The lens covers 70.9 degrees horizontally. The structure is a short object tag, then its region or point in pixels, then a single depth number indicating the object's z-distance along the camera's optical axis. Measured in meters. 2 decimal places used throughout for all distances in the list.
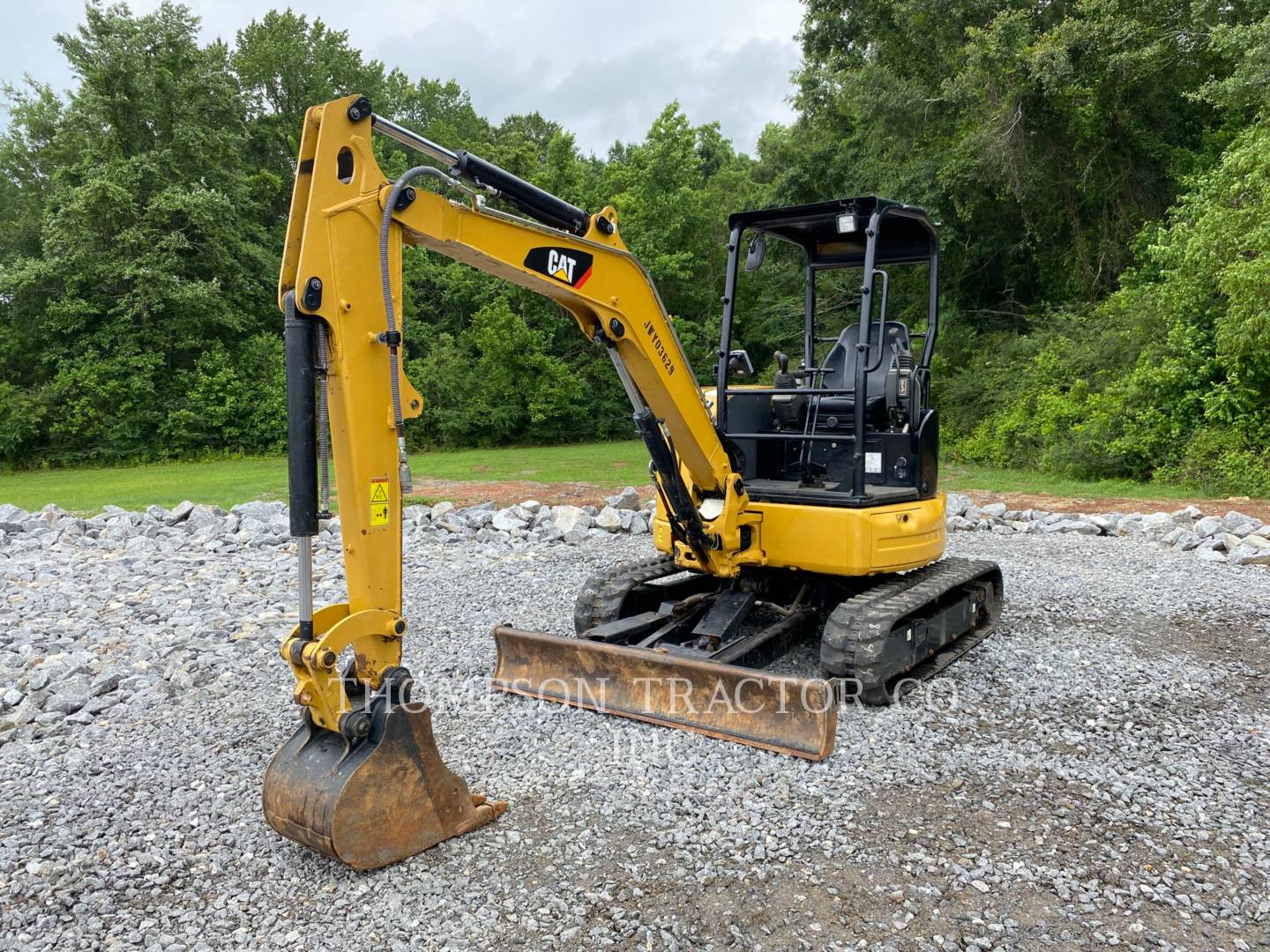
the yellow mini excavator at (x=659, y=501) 3.48
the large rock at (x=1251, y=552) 8.95
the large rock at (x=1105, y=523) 11.04
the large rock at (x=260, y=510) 11.65
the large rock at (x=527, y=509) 11.68
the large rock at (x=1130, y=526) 10.84
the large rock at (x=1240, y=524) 9.91
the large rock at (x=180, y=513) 11.64
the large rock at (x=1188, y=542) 9.83
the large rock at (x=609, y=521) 11.32
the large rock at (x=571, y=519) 11.13
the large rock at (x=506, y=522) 11.31
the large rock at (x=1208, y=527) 9.97
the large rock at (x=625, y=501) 12.37
